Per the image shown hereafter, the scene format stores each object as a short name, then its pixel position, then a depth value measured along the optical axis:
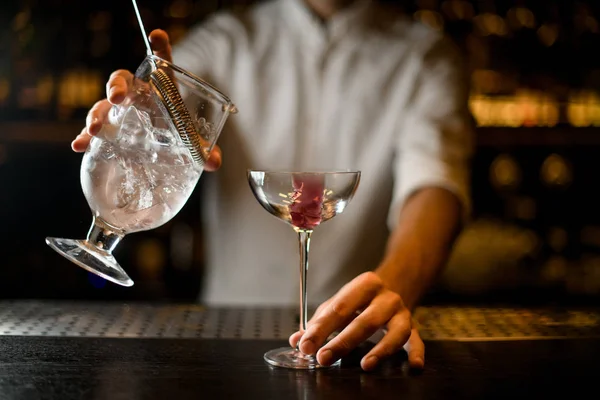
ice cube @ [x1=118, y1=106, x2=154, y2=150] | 0.97
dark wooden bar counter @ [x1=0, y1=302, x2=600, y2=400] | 0.84
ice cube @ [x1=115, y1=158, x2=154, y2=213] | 0.98
